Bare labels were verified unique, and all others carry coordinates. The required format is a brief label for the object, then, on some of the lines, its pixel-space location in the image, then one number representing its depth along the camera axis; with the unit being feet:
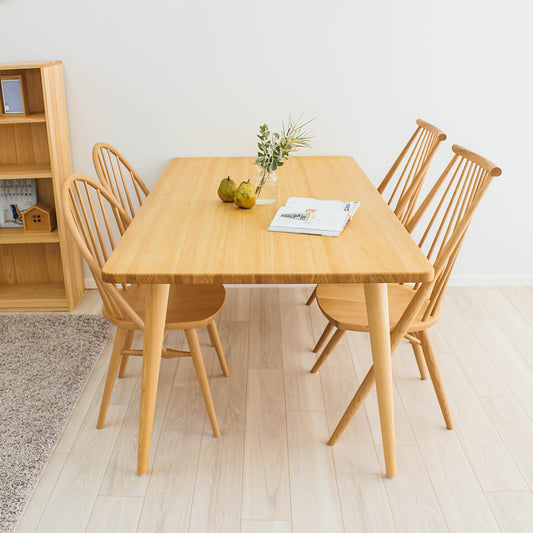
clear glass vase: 6.59
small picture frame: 8.44
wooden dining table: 5.05
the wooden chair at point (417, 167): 7.57
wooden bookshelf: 8.39
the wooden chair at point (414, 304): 5.70
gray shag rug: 5.95
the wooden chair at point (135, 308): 5.79
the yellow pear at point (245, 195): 6.37
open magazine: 5.87
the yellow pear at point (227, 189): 6.61
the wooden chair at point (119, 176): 7.35
